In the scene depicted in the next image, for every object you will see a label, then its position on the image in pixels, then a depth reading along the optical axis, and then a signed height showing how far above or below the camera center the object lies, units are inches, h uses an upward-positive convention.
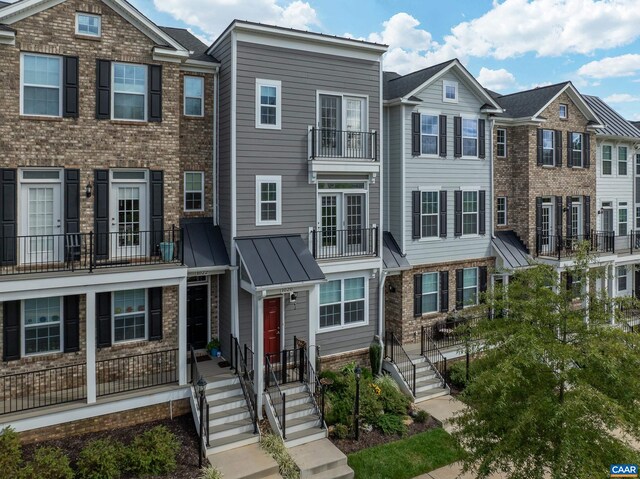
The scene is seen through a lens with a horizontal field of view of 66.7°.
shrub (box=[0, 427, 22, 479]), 371.2 -167.3
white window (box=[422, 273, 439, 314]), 726.5 -76.4
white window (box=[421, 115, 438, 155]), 714.8 +159.5
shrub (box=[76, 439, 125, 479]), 398.3 -183.6
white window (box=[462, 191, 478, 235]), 759.1 +46.6
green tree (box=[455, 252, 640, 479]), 309.7 -99.6
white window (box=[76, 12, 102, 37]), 492.4 +221.9
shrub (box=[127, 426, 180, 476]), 414.3 -184.7
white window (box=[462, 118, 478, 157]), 750.5 +162.9
